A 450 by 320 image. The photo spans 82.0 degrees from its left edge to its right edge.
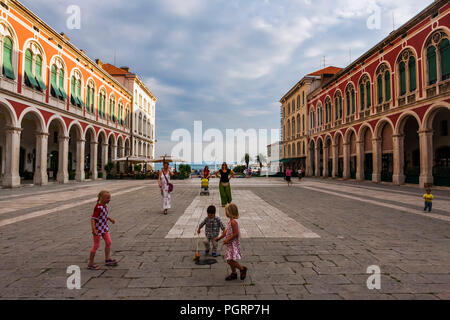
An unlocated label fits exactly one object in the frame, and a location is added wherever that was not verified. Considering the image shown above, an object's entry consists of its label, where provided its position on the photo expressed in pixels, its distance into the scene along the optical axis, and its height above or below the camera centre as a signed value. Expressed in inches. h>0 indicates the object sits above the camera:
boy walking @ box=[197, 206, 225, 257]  164.1 -39.1
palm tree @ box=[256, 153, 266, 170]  4538.4 +160.6
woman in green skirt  354.6 -17.9
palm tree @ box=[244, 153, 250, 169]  3610.7 +130.7
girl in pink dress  130.2 -38.8
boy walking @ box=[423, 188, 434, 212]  318.0 -41.5
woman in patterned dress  317.7 -20.1
